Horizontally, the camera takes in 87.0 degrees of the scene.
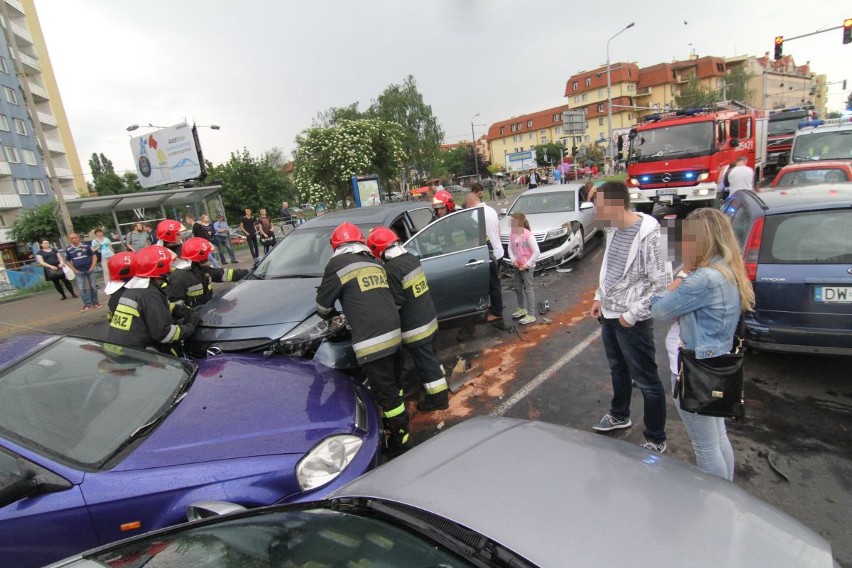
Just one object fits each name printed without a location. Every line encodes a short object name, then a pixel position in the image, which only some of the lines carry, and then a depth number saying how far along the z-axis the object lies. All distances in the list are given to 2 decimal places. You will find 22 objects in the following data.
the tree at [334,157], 23.19
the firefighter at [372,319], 3.29
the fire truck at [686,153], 11.50
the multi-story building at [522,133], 86.50
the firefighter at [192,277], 4.83
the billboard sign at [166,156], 25.33
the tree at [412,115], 46.12
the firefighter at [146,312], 3.56
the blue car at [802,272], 3.41
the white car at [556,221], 8.42
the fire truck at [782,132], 21.11
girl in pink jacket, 5.64
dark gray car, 3.90
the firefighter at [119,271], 3.73
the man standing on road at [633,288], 2.75
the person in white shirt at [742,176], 9.27
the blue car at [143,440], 1.96
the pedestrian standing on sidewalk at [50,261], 11.13
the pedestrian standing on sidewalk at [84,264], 9.48
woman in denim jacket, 2.18
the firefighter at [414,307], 3.59
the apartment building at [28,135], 36.12
